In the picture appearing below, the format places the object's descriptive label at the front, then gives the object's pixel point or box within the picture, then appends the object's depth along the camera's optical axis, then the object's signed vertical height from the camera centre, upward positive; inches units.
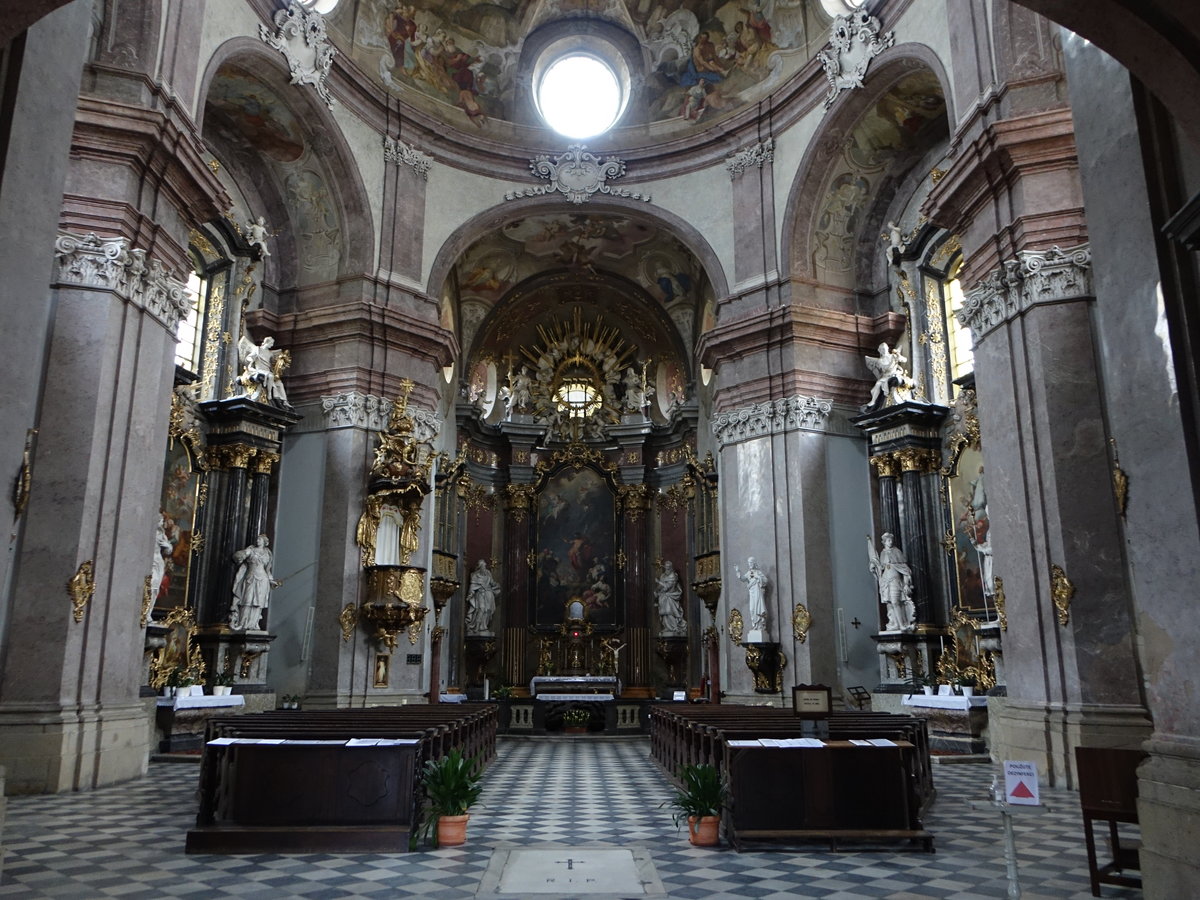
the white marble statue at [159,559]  527.5 +65.2
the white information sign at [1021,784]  182.5 -19.8
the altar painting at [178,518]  581.0 +97.7
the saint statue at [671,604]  930.7 +71.2
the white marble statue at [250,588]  614.2 +56.8
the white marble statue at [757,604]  665.0 +50.5
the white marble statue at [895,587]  631.2 +59.5
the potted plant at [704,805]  282.8 -37.1
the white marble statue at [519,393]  1022.4 +300.3
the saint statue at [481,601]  925.8 +73.8
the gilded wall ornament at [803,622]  656.4 +37.9
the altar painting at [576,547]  977.5 +132.6
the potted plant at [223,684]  575.2 -3.8
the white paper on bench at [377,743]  282.5 -18.8
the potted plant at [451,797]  284.7 -35.0
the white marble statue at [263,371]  655.9 +208.2
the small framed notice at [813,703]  299.3 -7.5
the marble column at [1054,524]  377.4 +63.9
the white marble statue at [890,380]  666.2 +204.7
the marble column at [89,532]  374.6 +59.7
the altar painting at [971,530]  580.8 +90.6
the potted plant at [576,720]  805.9 -34.5
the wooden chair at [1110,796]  215.8 -26.1
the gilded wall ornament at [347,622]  651.5 +37.3
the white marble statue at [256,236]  674.2 +305.6
